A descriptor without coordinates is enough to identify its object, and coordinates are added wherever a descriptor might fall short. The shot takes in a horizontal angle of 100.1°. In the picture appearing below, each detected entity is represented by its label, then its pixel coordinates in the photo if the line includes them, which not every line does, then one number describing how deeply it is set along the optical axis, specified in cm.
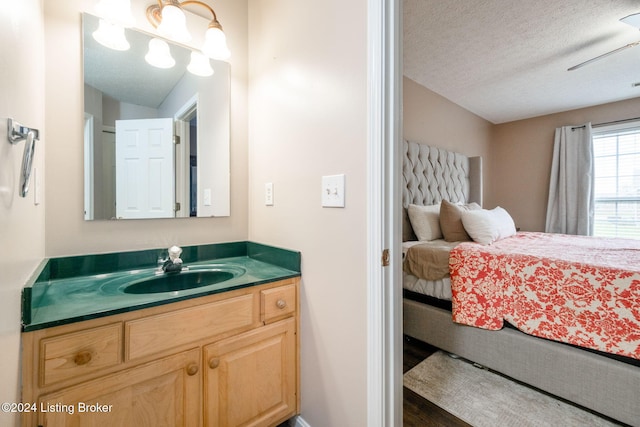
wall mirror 122
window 351
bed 134
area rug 140
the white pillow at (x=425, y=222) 252
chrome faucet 127
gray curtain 371
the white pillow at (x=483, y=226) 222
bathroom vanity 76
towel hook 61
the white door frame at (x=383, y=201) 92
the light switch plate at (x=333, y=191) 106
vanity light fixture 124
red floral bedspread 137
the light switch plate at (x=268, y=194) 148
